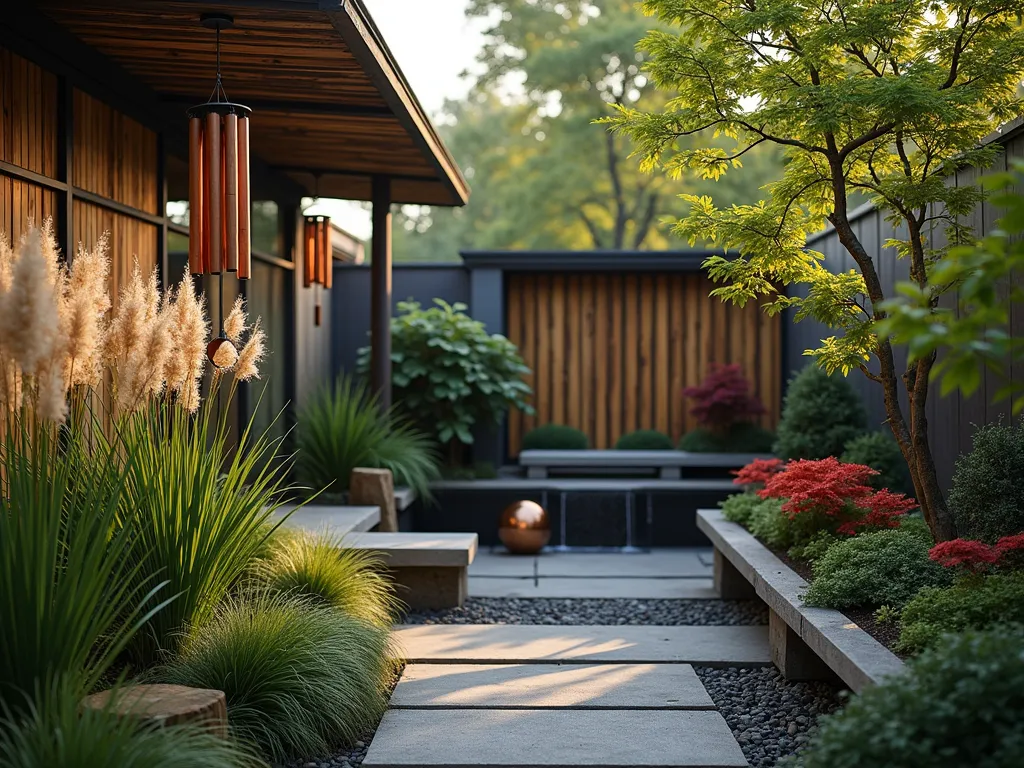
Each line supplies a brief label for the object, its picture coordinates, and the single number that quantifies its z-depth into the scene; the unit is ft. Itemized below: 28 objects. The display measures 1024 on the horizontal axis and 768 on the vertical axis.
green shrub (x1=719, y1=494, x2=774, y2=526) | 23.32
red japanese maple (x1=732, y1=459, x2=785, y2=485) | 23.41
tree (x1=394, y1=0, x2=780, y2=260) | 67.31
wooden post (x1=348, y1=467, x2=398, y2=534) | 25.84
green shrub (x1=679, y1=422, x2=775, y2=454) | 34.78
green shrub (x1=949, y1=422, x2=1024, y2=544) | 15.17
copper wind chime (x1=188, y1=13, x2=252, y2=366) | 15.53
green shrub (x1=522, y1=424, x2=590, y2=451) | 36.42
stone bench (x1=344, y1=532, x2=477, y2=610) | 21.39
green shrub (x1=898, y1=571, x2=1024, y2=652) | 11.96
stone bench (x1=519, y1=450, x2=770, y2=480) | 33.27
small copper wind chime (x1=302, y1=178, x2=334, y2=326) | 29.04
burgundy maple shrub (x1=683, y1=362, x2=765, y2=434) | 34.35
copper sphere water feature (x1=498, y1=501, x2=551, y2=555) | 28.63
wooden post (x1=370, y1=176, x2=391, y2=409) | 28.94
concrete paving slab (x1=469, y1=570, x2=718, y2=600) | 23.36
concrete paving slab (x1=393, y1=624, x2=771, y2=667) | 17.42
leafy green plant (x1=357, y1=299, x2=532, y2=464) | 32.37
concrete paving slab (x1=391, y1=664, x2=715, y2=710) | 14.78
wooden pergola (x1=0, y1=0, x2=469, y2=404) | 15.37
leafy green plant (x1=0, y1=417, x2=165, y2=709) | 9.89
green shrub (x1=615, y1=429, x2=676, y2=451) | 36.24
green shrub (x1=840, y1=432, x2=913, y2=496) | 22.74
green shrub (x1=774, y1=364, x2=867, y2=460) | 25.84
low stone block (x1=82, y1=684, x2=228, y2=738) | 10.00
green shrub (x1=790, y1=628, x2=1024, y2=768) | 8.11
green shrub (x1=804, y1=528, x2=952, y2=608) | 14.48
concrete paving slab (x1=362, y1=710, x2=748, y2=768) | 12.32
